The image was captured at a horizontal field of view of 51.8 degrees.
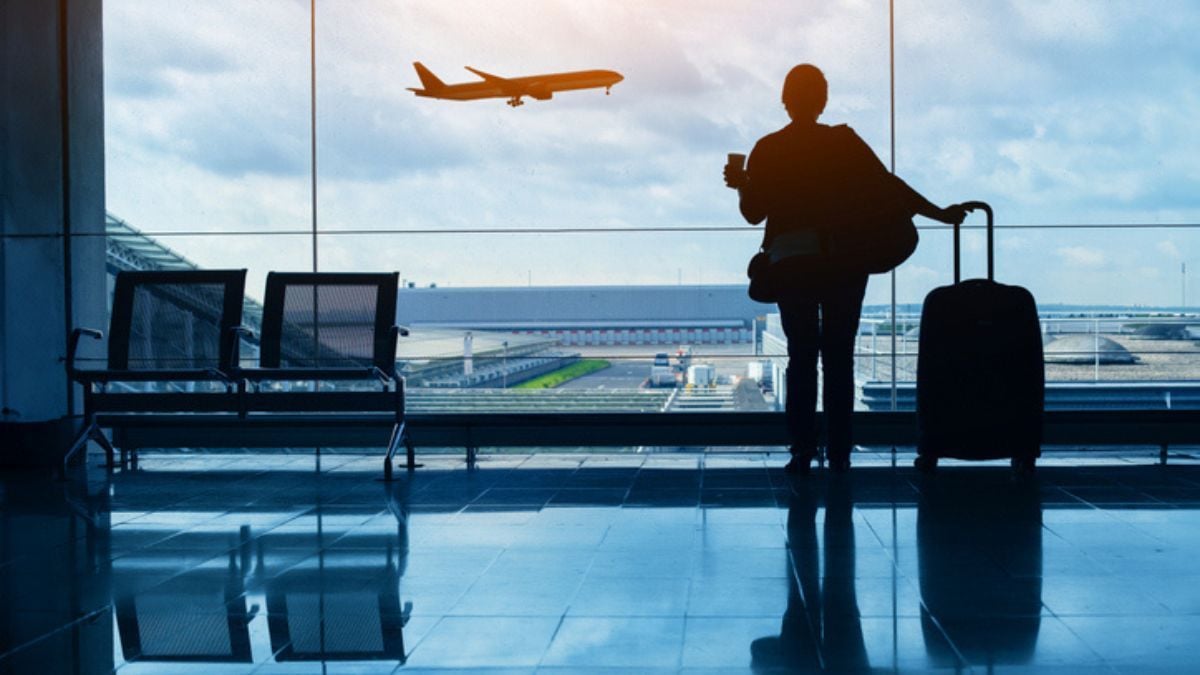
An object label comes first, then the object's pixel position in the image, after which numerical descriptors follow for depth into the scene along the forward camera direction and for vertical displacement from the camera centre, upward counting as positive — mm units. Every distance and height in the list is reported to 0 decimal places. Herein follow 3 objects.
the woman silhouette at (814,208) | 4066 +328
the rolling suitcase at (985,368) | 4113 -207
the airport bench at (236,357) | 4801 -193
